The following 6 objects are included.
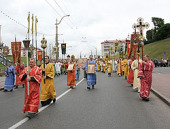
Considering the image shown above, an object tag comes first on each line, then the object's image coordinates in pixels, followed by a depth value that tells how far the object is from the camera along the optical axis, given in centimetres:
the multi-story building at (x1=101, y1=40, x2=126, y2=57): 16340
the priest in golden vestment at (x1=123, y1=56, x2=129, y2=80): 1945
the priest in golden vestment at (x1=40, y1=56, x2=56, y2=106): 830
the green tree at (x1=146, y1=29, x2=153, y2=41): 11762
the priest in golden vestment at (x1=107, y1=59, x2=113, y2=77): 2583
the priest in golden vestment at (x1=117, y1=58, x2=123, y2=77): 2582
